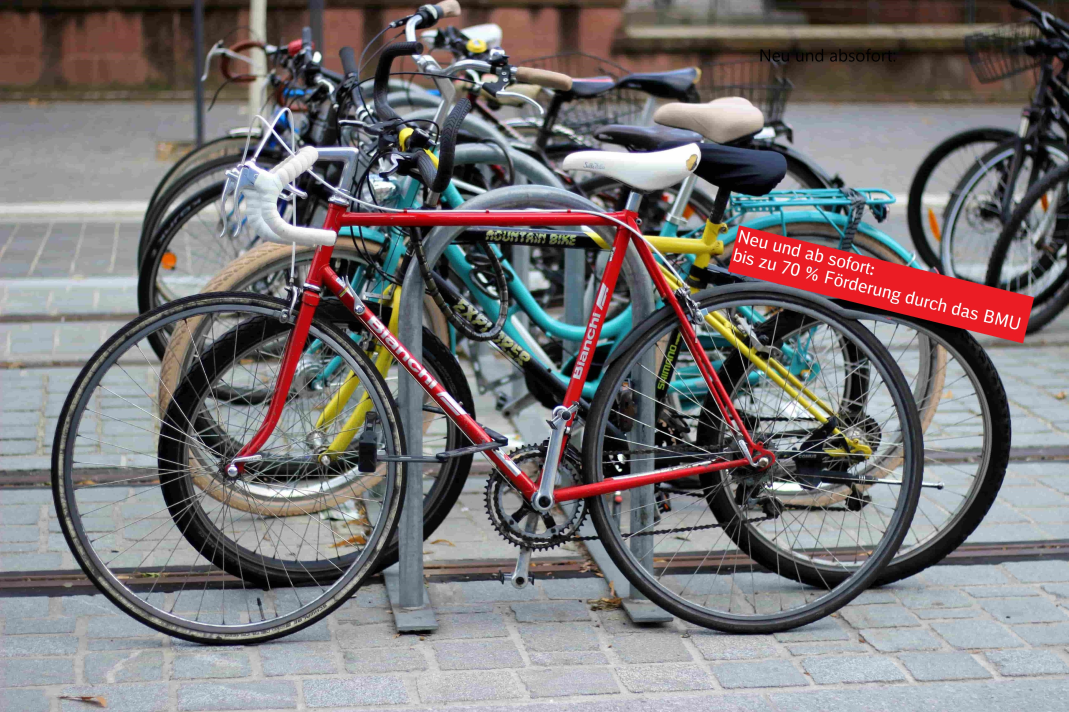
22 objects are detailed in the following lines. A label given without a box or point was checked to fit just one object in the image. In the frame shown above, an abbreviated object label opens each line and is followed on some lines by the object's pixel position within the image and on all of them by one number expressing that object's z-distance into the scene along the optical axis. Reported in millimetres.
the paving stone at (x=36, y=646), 6535
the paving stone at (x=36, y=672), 6246
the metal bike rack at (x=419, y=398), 6801
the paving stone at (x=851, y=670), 6488
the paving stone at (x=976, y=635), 6875
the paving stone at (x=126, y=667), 6312
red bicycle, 6559
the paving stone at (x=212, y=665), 6363
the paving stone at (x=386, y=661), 6488
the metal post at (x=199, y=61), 18516
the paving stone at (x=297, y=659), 6445
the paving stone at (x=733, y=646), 6723
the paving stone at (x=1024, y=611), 7160
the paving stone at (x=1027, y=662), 6582
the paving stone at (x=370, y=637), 6758
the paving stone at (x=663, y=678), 6379
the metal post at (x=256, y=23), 19297
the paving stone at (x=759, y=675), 6418
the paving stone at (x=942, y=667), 6535
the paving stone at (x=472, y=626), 6910
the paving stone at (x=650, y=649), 6672
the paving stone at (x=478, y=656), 6570
